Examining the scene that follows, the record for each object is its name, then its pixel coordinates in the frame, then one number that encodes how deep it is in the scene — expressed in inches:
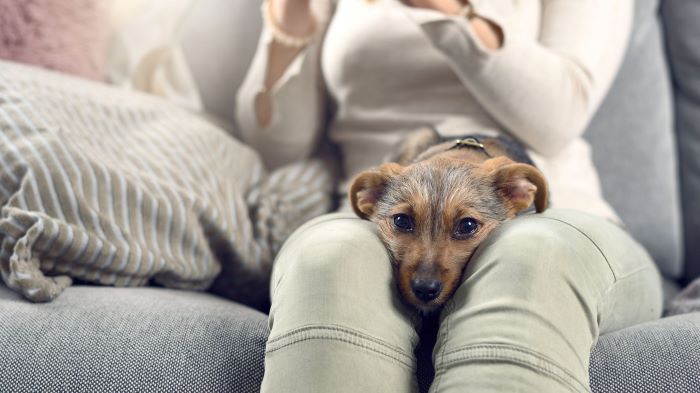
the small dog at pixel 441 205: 43.6
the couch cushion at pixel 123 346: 38.1
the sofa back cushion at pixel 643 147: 78.7
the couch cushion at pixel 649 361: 37.4
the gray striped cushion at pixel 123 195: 46.1
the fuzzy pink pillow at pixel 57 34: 64.9
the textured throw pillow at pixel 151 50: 77.2
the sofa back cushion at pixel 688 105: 80.7
